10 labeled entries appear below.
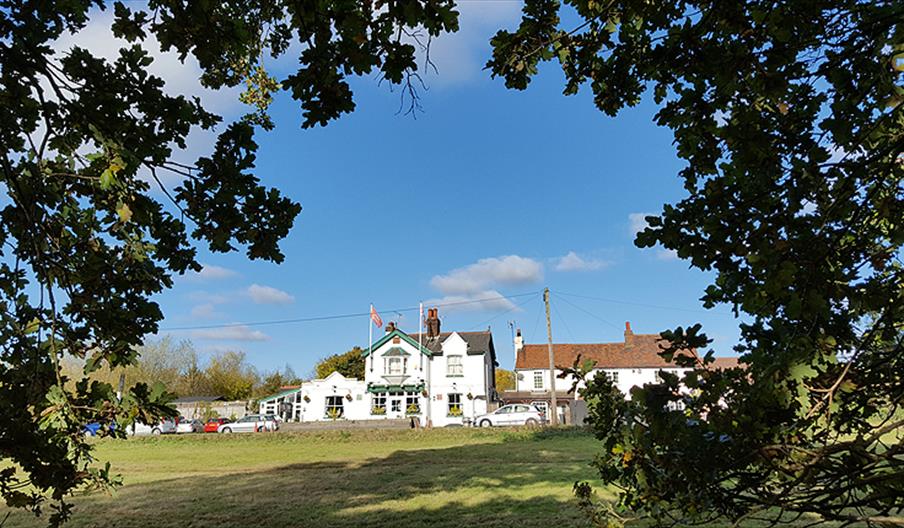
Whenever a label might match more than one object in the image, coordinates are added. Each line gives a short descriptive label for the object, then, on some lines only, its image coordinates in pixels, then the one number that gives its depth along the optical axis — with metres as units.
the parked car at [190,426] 38.10
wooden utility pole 25.98
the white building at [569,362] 43.97
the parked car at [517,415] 29.20
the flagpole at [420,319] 39.06
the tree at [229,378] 57.72
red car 37.16
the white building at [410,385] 37.75
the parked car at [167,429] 36.55
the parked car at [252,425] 34.11
